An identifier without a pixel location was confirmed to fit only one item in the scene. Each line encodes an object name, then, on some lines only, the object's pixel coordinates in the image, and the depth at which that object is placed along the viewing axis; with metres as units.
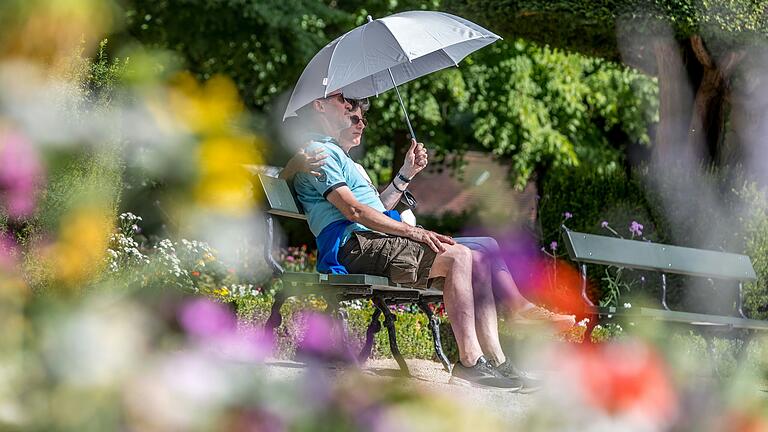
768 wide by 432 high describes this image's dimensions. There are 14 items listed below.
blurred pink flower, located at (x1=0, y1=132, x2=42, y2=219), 4.98
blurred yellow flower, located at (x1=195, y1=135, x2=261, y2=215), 4.80
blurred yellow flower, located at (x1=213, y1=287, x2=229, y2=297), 18.44
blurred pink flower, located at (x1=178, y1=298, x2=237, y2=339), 5.29
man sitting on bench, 15.81
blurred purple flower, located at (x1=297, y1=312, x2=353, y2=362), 12.70
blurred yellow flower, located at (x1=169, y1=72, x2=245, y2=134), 4.77
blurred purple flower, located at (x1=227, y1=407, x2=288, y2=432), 4.32
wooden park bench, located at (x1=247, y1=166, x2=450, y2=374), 15.96
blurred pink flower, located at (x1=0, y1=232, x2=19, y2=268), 6.33
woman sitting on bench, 16.02
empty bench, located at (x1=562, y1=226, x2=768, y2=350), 17.04
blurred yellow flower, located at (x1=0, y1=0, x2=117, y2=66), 4.82
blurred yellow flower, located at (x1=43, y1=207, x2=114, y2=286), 5.03
